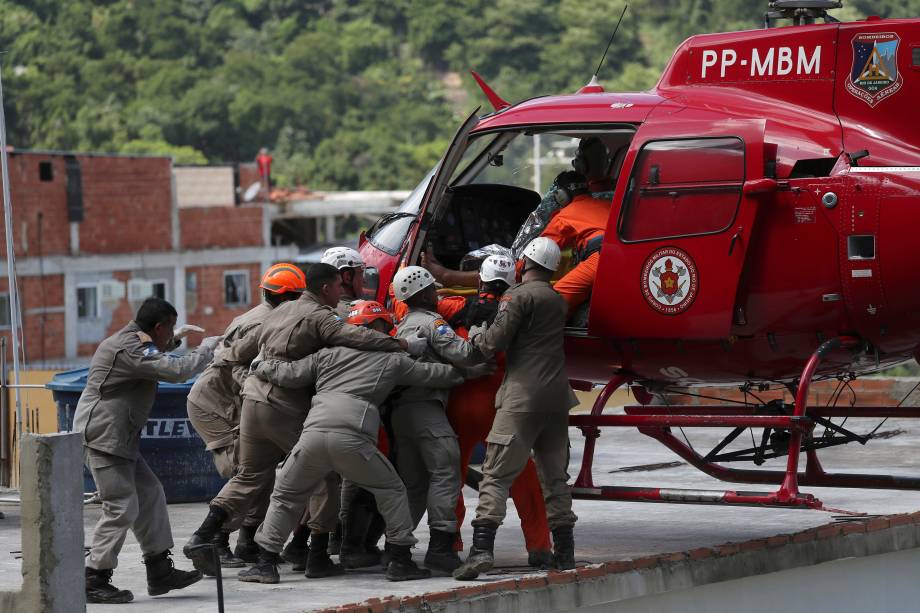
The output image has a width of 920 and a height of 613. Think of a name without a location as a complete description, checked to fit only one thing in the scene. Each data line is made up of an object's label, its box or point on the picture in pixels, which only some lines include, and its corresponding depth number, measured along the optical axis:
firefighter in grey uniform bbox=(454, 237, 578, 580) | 19.37
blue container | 28.27
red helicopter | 19.48
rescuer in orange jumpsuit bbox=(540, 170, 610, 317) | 20.89
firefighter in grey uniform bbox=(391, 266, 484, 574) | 19.84
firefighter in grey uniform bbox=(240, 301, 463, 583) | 18.98
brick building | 111.25
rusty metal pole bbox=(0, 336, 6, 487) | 31.00
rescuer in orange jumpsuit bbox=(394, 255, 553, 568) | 20.30
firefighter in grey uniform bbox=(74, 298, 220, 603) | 18.94
